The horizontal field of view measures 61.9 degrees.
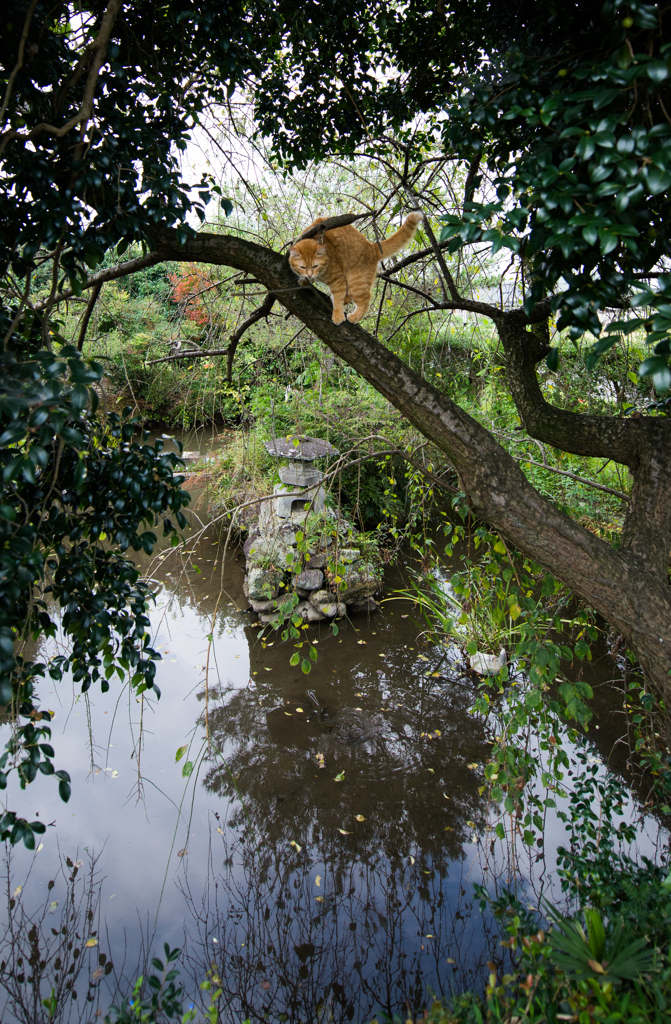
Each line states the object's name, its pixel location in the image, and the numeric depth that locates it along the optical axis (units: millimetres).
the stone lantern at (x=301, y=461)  5078
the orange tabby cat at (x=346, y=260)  2389
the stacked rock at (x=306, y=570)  4781
